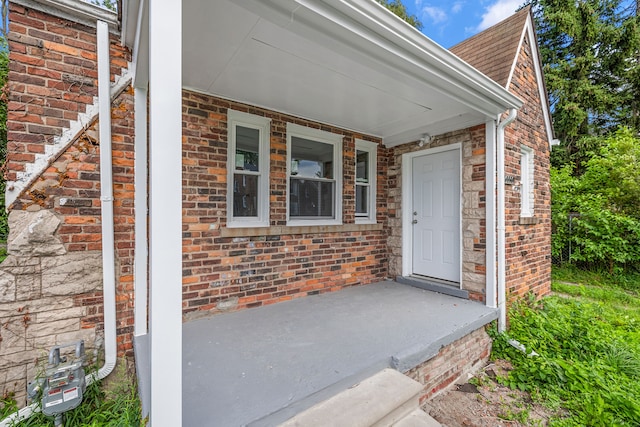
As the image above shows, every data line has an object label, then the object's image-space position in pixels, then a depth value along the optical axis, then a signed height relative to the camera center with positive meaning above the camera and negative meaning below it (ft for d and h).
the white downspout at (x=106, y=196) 7.43 +0.48
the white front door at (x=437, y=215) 13.43 -0.08
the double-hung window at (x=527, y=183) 14.78 +1.63
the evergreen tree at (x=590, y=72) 31.12 +16.36
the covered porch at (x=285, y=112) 4.34 +1.53
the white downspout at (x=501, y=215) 11.46 -0.07
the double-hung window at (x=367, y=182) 15.35 +1.75
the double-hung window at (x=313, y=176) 12.67 +1.77
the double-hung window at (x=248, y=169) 10.91 +1.80
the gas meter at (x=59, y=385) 6.03 -3.83
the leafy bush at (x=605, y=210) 19.44 +0.25
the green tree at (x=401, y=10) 34.63 +25.89
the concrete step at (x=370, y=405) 5.41 -3.97
